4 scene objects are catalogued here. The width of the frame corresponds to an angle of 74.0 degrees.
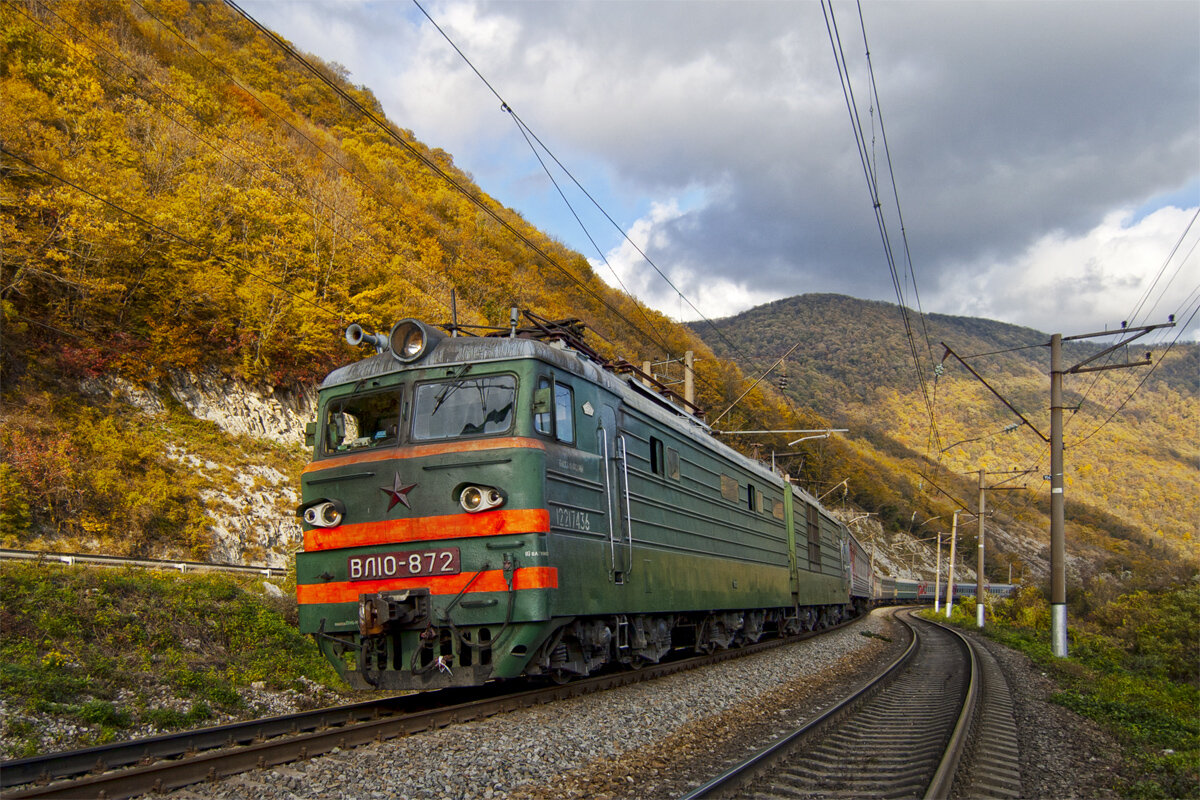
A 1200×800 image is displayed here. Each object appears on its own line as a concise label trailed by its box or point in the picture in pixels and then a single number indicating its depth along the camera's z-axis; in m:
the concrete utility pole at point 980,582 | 31.16
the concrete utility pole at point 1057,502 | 17.09
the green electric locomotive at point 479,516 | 7.09
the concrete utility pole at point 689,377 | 22.05
